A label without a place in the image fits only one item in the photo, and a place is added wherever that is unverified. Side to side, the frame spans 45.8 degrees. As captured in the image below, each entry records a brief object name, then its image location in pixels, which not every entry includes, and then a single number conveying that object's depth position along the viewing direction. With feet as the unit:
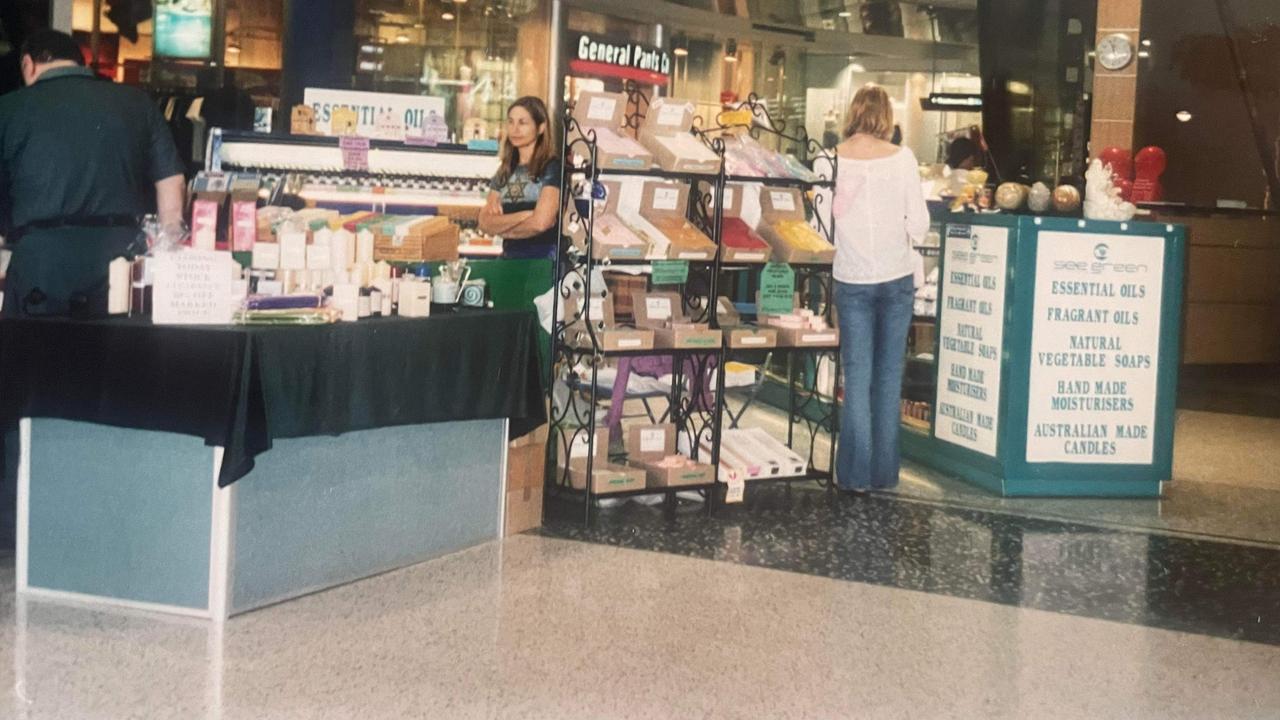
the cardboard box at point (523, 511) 18.49
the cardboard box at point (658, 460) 19.70
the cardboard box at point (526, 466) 18.40
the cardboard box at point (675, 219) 19.48
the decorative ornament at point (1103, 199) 22.07
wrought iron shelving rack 19.11
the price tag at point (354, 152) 25.94
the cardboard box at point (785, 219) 20.62
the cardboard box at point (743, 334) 20.12
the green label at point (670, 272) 19.34
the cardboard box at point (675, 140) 19.58
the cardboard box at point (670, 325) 19.47
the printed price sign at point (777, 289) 20.79
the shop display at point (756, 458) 20.57
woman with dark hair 20.44
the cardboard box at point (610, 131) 19.06
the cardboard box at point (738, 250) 20.04
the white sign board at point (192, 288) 14.56
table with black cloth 14.24
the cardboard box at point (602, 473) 19.22
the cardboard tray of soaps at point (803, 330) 20.84
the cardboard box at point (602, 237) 18.85
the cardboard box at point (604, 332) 18.94
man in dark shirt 16.55
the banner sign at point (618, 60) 45.91
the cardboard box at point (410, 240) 17.47
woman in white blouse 21.31
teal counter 21.91
